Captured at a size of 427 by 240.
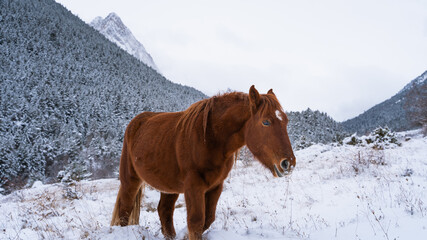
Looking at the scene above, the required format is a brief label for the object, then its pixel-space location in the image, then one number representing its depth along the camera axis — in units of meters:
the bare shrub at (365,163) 6.21
